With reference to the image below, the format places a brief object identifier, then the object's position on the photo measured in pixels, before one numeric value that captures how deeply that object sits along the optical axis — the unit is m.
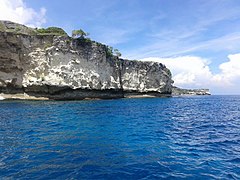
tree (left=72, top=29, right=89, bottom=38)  62.77
